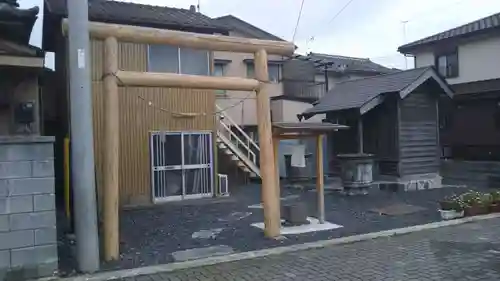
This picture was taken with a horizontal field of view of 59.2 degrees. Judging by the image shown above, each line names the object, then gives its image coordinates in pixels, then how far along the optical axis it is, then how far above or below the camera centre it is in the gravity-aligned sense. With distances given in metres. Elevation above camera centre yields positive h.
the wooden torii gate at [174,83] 6.62 +1.17
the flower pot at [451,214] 9.42 -1.48
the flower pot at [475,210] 9.62 -1.45
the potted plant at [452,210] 9.44 -1.39
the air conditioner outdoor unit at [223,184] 14.13 -1.03
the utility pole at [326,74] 26.86 +4.61
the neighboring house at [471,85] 18.31 +2.61
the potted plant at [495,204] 9.99 -1.36
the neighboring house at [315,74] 26.39 +4.86
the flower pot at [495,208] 9.98 -1.44
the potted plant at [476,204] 9.64 -1.31
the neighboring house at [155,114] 12.49 +1.20
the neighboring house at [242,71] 21.94 +4.46
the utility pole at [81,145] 6.16 +0.16
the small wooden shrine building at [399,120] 14.36 +0.93
